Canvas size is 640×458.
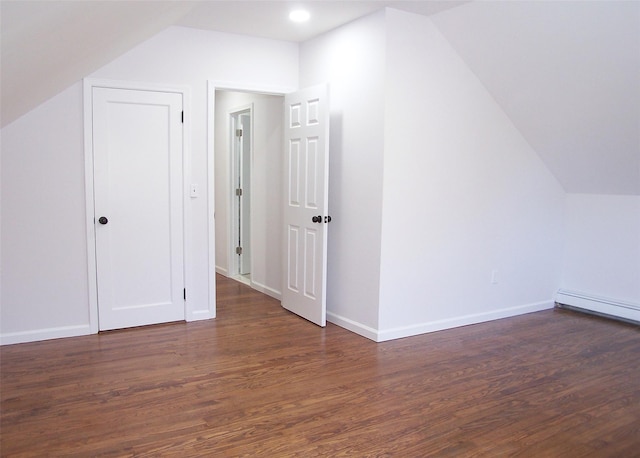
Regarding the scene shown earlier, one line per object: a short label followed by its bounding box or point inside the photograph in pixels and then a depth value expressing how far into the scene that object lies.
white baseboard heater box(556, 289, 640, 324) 4.55
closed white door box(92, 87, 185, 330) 3.95
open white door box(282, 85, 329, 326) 4.13
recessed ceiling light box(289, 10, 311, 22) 3.79
